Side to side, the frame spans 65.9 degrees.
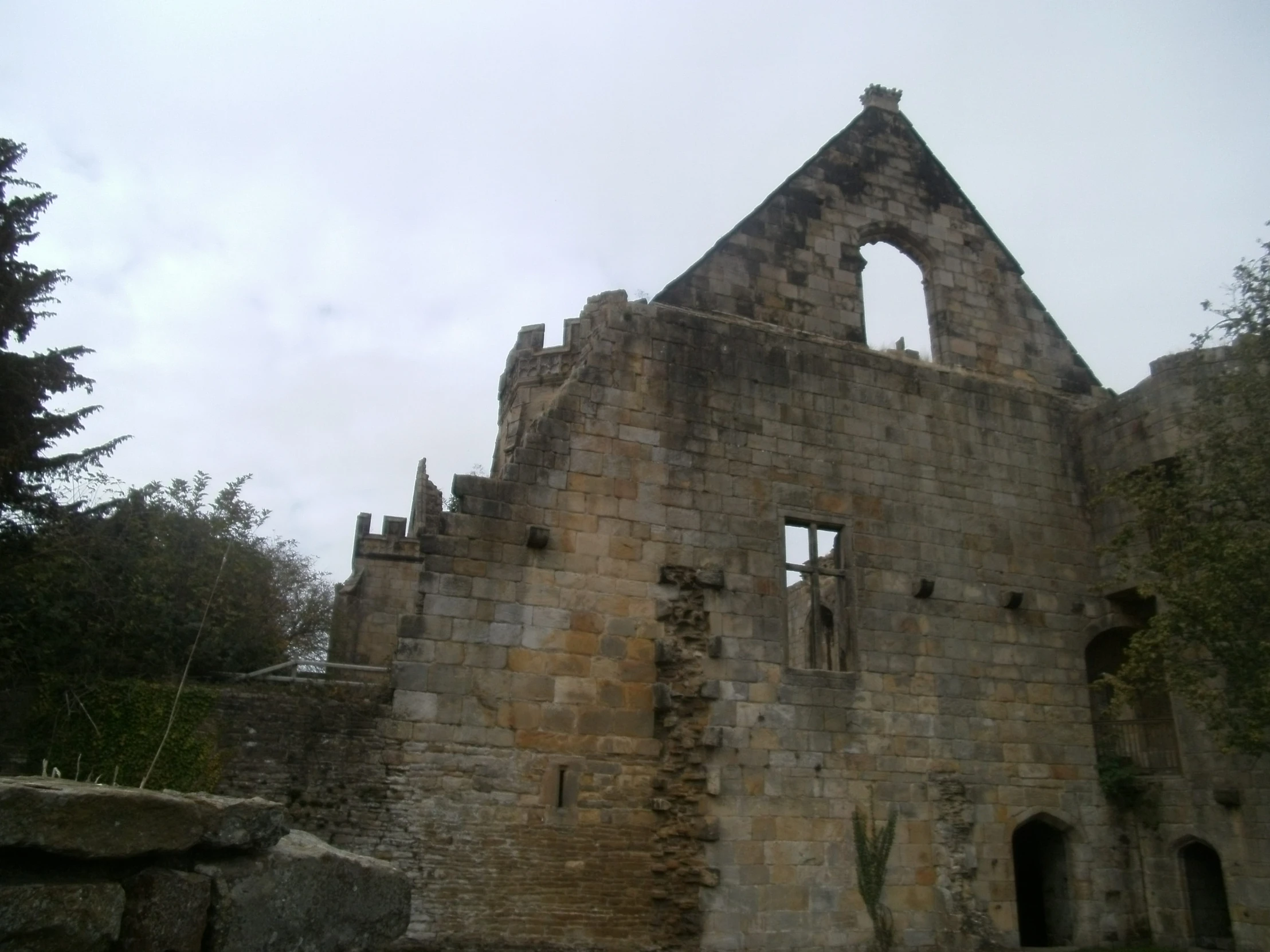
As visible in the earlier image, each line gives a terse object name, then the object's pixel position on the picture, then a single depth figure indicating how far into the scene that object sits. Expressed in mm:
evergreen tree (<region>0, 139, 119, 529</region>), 11594
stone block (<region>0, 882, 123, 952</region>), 3064
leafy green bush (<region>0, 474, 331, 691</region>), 9992
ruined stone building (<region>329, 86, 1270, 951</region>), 9391
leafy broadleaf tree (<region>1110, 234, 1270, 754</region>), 9945
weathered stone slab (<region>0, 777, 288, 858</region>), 3135
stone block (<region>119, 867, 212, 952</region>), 3324
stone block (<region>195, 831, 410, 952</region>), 3525
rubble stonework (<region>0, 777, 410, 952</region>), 3141
